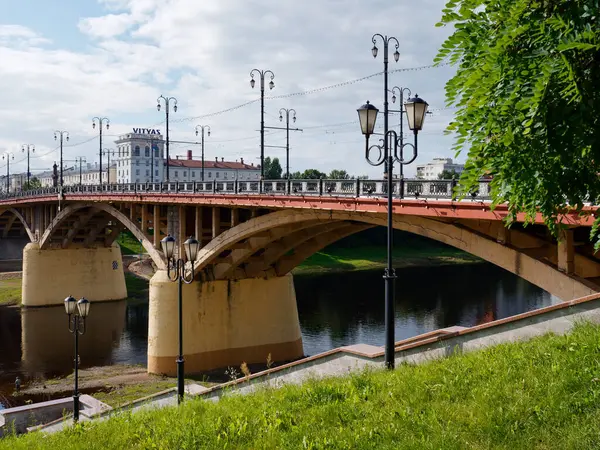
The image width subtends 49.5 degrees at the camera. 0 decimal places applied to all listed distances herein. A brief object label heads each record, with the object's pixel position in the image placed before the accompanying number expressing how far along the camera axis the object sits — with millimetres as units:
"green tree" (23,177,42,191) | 121606
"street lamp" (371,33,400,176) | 18888
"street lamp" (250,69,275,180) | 28703
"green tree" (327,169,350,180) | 82125
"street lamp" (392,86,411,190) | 28622
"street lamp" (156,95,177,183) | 40272
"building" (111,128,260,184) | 112831
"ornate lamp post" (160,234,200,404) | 14344
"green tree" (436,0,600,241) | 6578
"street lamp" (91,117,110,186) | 53394
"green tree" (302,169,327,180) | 75712
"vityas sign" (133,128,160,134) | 120175
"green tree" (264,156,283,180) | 93875
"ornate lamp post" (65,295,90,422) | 16677
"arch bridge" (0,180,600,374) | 14016
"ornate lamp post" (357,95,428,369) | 10617
